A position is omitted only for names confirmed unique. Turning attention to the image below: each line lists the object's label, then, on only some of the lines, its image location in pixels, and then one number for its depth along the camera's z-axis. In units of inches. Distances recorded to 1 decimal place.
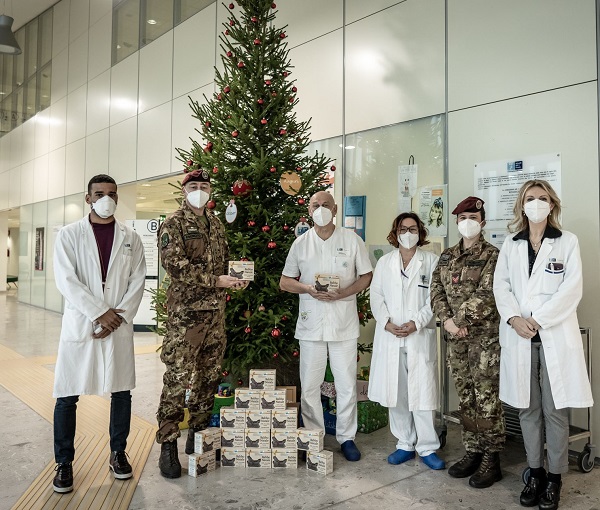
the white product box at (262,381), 129.9
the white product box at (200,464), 119.5
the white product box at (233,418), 127.0
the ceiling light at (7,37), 432.8
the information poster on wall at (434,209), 169.6
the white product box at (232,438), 126.5
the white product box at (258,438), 126.2
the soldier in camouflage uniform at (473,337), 117.5
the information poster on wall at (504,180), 142.5
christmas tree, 147.0
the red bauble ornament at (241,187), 147.3
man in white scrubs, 133.4
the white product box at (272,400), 128.5
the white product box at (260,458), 125.6
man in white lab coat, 112.1
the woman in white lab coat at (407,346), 128.0
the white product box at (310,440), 123.4
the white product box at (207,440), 121.9
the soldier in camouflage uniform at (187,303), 119.3
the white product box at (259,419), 126.6
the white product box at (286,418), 126.1
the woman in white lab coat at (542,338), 103.4
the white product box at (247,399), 128.6
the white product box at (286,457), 125.0
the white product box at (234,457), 126.2
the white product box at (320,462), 121.2
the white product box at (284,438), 125.3
